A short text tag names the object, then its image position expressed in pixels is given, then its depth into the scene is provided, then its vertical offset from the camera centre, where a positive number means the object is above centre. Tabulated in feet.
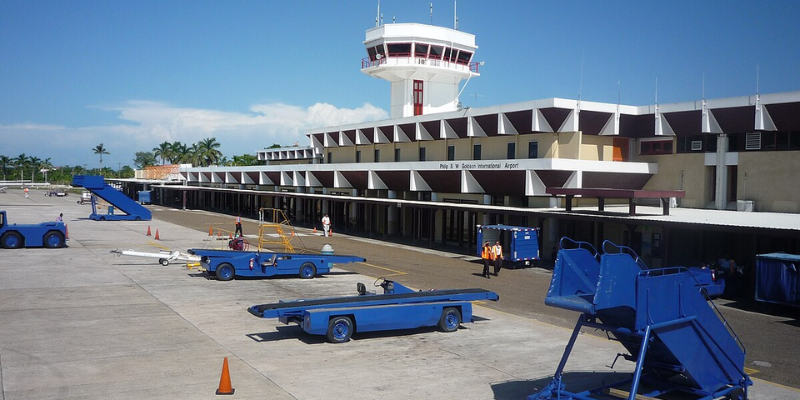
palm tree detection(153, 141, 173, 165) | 588.09 +27.84
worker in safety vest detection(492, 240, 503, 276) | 99.81 -10.40
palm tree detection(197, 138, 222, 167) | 509.35 +23.60
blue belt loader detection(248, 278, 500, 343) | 53.26 -10.76
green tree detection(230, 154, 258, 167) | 517.10 +18.50
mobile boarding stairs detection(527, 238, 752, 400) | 33.45 -7.29
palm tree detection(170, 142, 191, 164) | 515.50 +23.63
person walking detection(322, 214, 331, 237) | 169.27 -10.23
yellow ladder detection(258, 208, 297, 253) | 131.77 -13.35
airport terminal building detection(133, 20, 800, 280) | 107.34 +4.68
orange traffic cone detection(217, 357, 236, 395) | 39.81 -12.27
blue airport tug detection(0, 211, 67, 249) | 120.57 -10.34
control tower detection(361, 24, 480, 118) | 187.83 +35.93
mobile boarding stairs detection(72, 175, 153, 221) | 186.60 -6.86
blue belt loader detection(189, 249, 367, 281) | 88.28 -11.04
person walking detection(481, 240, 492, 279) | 98.33 -10.33
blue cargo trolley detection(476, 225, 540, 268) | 108.47 -9.78
